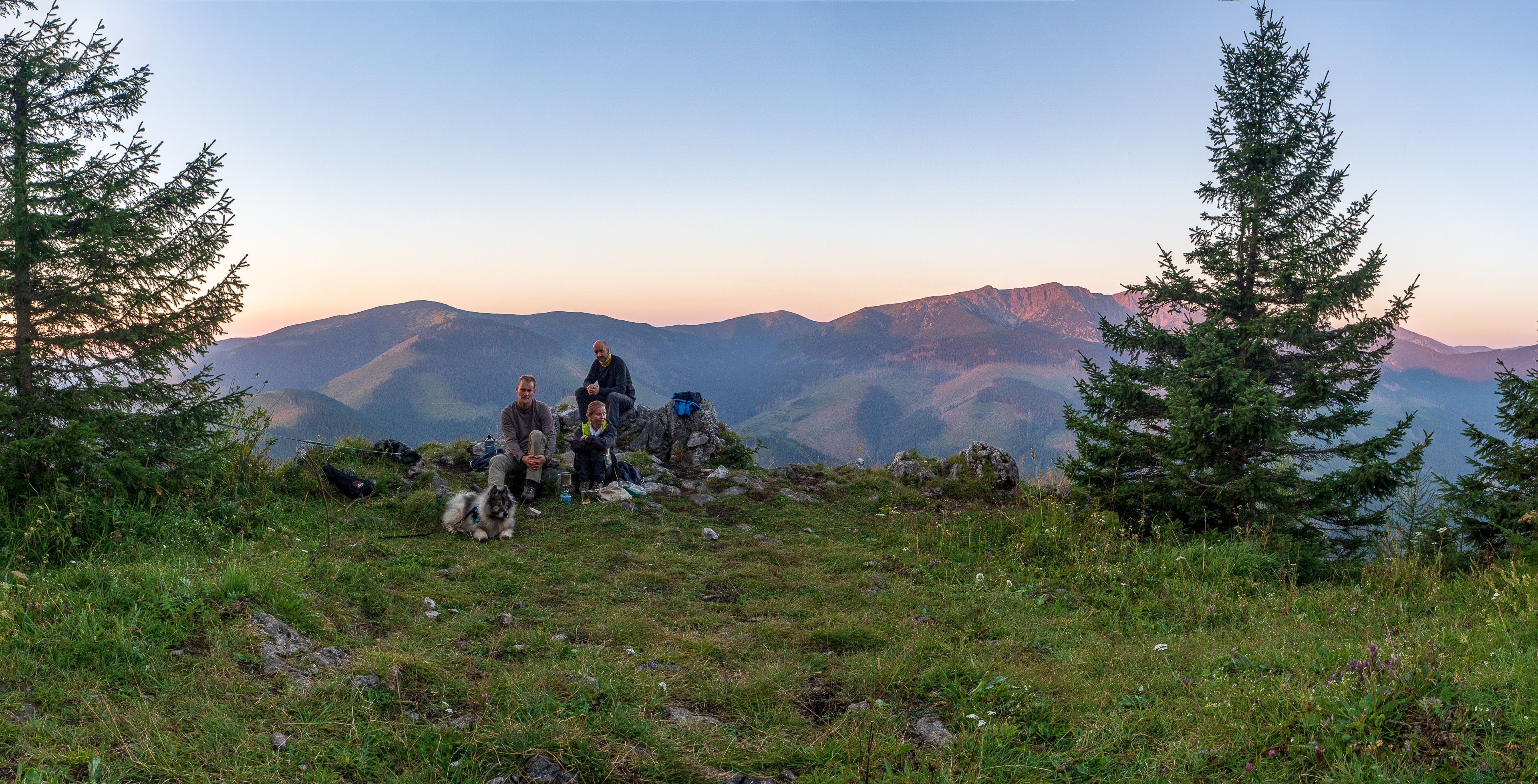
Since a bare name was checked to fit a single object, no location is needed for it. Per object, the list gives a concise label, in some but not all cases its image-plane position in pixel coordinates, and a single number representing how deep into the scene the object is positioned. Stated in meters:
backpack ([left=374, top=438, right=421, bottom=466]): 12.39
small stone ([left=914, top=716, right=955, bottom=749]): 3.82
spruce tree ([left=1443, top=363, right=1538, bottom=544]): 7.46
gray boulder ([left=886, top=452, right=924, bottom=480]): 15.27
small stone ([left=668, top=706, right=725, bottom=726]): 3.99
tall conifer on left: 7.01
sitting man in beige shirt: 10.66
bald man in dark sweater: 14.02
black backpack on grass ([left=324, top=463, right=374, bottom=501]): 10.23
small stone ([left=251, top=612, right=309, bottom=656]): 4.62
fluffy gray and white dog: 8.86
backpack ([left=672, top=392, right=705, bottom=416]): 16.11
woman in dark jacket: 11.41
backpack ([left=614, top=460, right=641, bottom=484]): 12.48
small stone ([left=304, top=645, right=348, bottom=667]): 4.54
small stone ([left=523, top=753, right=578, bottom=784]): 3.35
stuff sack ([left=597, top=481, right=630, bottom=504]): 11.15
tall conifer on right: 9.84
